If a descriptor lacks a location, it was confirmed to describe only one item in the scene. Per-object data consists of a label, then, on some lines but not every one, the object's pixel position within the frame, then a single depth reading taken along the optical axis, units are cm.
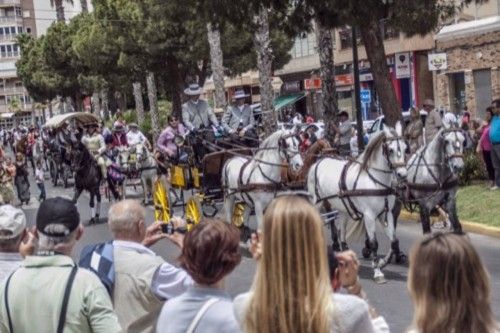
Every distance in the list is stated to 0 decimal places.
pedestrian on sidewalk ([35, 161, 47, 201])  2849
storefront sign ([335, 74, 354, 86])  5278
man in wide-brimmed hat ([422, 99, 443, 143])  1989
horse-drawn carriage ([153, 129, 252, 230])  1662
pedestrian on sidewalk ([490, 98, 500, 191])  1970
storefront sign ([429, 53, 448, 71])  3709
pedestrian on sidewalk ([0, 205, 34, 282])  551
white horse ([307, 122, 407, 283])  1274
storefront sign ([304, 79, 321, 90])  5319
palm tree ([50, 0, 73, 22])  6720
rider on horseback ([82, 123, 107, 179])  2422
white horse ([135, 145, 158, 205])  2367
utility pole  2244
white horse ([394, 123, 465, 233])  1414
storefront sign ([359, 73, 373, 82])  5053
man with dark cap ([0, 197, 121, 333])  490
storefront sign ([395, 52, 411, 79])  3553
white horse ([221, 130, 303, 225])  1502
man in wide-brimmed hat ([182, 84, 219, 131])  1811
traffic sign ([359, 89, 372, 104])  4850
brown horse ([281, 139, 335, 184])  1519
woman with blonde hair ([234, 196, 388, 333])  405
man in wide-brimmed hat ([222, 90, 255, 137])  1828
